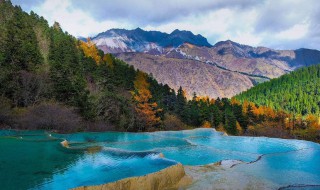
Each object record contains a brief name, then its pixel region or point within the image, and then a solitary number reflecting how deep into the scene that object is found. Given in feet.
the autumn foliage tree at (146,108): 89.66
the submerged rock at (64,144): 42.55
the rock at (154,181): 23.45
